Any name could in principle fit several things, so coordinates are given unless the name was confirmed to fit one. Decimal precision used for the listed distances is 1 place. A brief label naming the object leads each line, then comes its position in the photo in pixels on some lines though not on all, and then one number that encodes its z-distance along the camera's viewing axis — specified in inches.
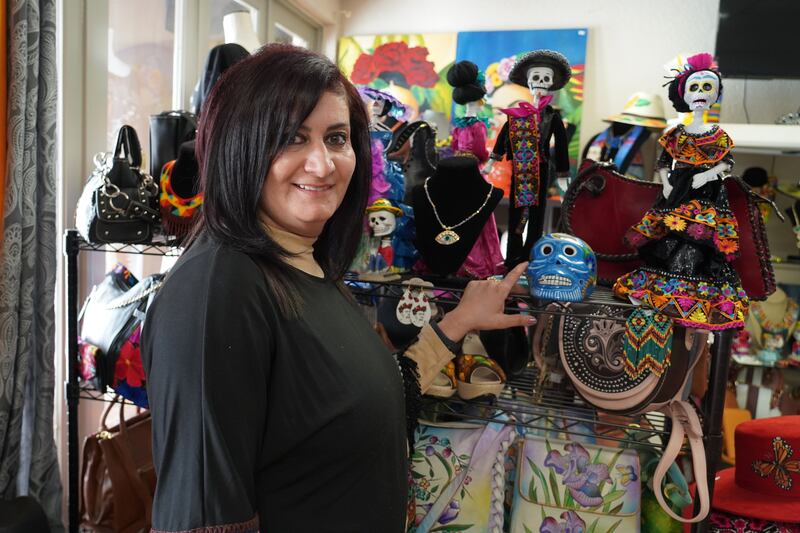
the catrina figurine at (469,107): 57.6
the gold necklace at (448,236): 53.3
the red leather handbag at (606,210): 56.3
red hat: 54.9
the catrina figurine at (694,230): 46.6
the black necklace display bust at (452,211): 53.8
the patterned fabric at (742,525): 54.0
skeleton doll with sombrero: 54.9
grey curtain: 55.1
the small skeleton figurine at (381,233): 52.6
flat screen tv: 98.7
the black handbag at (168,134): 65.5
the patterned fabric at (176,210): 58.2
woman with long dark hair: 24.9
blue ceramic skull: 48.4
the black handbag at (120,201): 55.7
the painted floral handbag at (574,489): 52.3
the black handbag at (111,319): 57.9
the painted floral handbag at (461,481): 54.6
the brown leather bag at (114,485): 60.2
